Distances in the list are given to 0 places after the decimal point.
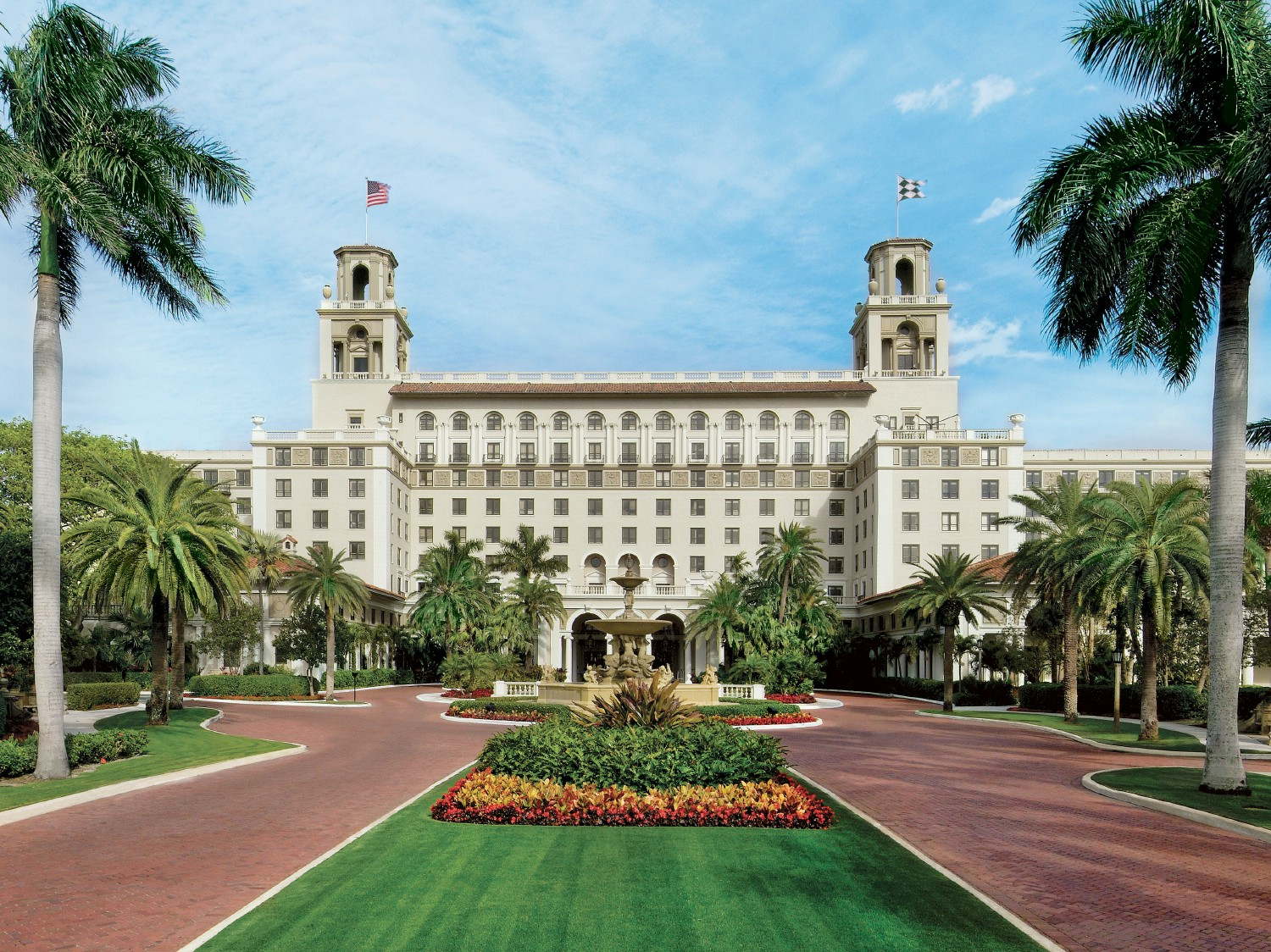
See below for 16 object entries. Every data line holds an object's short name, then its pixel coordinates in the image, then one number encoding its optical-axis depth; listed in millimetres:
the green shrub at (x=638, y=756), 15383
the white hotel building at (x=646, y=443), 87438
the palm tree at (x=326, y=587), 51562
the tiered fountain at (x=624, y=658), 36875
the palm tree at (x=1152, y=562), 28828
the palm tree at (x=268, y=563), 58291
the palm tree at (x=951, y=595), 47375
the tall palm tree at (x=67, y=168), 19125
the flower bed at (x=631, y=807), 14148
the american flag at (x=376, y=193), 80319
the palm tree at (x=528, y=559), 72500
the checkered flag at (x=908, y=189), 83188
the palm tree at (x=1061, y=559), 34312
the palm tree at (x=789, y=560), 61938
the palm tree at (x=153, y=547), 29391
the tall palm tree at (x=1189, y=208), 17375
